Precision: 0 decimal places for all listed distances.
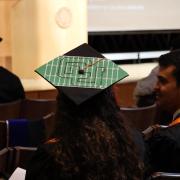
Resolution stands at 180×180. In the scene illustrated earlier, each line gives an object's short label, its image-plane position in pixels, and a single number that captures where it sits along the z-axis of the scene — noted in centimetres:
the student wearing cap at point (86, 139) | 425
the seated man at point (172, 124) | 457
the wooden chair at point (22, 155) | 478
